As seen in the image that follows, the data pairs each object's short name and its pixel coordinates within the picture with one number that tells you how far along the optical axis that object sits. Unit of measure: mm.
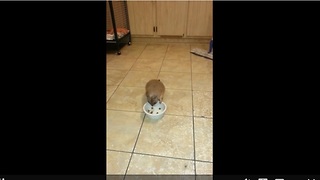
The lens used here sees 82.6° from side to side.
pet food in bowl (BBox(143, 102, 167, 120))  1092
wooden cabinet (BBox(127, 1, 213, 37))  2471
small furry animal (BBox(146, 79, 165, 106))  1102
